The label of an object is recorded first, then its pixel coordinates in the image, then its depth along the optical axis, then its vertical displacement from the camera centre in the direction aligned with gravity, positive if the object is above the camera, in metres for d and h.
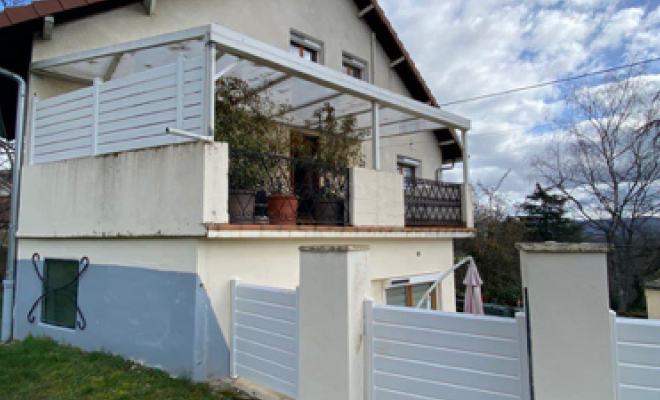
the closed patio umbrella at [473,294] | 7.16 -1.07
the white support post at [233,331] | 5.40 -1.26
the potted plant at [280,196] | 6.36 +0.59
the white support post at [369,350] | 4.05 -1.15
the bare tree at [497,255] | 17.47 -0.95
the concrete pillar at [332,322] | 3.99 -0.88
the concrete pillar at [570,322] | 2.89 -0.64
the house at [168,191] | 5.31 +0.69
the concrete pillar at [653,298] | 5.30 -0.86
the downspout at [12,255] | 7.15 -0.33
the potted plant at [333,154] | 7.34 +1.75
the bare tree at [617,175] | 21.09 +3.09
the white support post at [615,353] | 2.90 -0.85
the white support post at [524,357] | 3.21 -0.97
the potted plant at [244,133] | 5.88 +1.71
